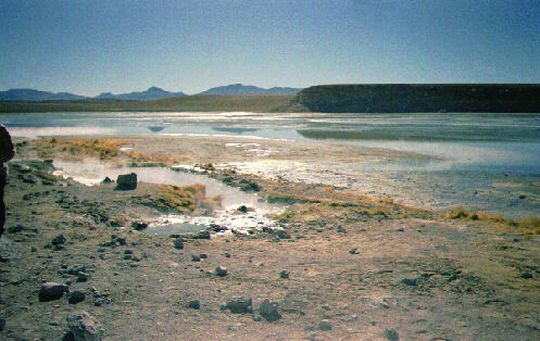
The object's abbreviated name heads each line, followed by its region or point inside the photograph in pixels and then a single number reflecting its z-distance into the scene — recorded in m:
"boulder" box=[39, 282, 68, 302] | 5.20
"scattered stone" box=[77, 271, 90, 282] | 5.78
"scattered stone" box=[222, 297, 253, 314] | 5.05
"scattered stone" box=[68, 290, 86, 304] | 5.15
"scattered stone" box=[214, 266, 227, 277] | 6.19
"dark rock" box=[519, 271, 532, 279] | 6.00
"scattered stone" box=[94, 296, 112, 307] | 5.14
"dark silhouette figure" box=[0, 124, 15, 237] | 5.26
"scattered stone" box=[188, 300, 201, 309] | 5.15
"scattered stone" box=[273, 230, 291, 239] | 8.27
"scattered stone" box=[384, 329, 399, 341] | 4.45
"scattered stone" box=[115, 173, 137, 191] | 12.27
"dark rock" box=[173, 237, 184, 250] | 7.41
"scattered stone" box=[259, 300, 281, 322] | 4.91
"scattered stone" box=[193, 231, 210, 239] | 8.19
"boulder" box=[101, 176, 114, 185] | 13.26
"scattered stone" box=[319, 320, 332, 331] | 4.64
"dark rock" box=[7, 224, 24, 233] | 7.73
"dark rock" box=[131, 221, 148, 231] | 9.06
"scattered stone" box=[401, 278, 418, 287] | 5.84
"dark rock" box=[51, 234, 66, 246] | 7.25
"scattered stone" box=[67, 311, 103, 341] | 4.28
